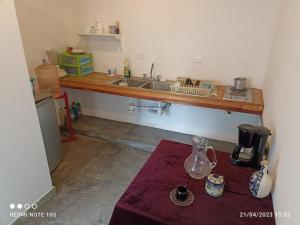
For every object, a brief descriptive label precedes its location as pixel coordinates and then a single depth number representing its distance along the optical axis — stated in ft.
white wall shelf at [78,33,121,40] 9.61
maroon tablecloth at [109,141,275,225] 3.54
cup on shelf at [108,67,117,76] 10.33
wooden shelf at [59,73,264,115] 7.17
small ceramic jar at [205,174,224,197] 3.87
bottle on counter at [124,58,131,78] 10.00
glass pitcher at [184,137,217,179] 4.35
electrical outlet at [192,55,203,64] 8.79
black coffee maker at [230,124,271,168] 4.37
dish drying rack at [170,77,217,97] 7.98
